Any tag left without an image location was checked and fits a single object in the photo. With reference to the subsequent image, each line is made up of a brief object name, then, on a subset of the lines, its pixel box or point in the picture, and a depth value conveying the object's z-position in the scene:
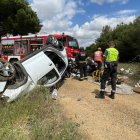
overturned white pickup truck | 2.70
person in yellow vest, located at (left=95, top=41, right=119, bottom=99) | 3.83
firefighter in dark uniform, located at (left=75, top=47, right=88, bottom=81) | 6.11
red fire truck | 8.64
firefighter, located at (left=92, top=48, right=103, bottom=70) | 6.78
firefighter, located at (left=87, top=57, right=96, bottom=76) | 6.91
